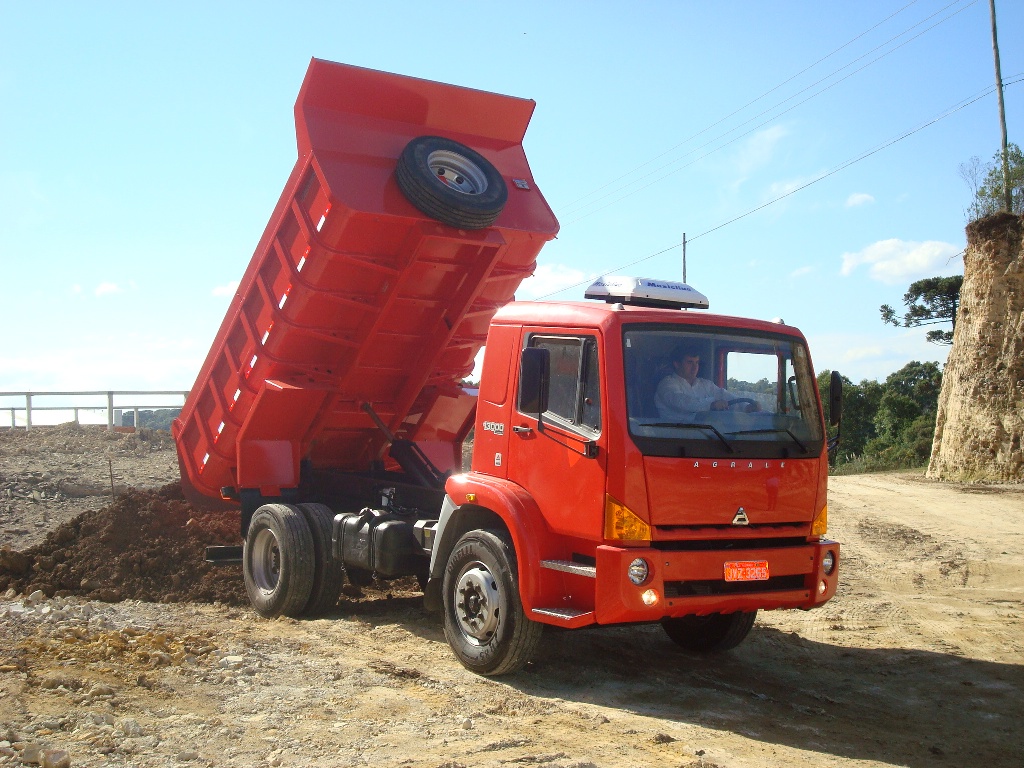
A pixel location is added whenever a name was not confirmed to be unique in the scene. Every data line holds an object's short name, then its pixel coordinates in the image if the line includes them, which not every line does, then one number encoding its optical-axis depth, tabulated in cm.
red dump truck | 605
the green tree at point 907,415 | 2936
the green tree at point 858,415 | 3588
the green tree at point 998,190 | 2391
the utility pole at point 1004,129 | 2348
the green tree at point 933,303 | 3553
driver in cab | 612
